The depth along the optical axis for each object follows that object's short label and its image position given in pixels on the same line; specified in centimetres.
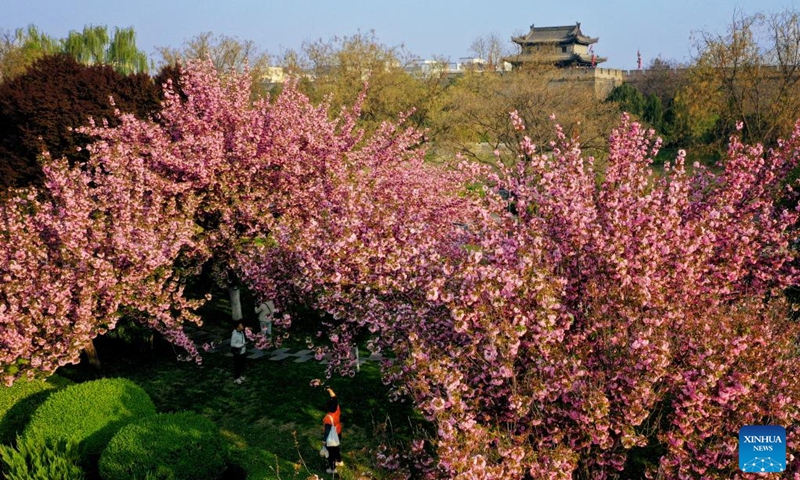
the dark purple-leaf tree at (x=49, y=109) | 1995
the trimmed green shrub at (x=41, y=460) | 1030
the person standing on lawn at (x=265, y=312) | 1784
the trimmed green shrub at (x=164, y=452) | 1012
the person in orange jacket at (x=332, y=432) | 1124
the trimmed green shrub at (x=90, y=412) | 1130
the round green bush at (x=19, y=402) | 1242
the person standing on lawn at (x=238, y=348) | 1593
